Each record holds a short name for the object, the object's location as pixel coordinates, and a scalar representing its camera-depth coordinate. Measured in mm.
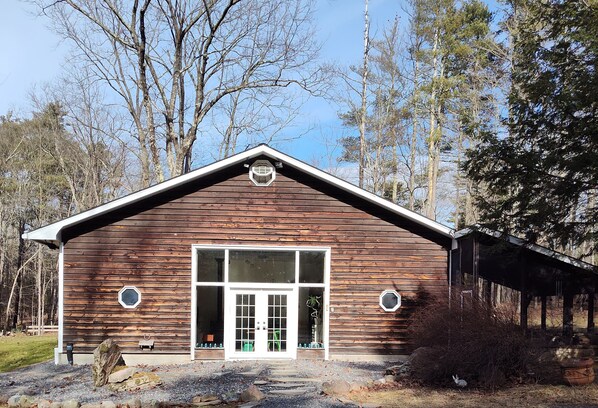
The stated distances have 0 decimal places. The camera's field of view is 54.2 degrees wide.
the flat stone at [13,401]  9516
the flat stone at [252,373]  11945
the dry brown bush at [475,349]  10008
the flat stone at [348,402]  9054
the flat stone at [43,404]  9188
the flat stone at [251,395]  9523
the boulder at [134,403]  9148
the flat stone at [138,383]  10578
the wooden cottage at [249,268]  13695
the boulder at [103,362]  10945
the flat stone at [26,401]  9508
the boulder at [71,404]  9094
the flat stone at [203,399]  9465
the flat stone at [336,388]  9945
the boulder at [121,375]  10828
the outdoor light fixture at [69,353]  13477
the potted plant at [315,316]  14414
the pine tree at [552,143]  11031
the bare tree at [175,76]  21062
